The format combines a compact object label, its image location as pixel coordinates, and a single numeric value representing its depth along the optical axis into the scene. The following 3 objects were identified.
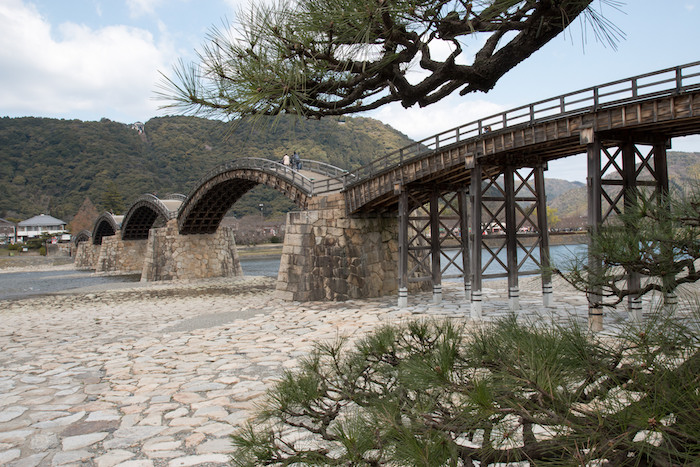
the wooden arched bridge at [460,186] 9.04
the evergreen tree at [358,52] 3.40
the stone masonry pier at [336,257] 16.05
